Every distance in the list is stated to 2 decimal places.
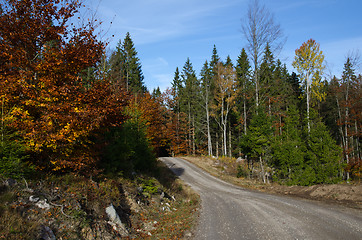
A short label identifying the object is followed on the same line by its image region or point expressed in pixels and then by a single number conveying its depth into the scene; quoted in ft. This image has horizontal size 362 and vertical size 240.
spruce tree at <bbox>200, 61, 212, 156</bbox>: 108.21
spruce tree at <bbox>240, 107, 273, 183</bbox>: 68.08
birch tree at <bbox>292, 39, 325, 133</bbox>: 81.41
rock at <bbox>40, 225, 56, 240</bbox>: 16.56
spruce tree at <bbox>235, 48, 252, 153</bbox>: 109.81
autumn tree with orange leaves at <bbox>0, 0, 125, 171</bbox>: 22.59
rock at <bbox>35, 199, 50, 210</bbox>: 19.12
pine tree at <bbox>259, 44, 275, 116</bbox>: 76.03
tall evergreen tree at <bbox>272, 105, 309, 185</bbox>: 63.00
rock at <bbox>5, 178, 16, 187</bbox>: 18.88
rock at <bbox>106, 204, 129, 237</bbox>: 23.47
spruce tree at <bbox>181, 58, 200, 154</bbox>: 138.95
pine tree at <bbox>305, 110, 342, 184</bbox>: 61.26
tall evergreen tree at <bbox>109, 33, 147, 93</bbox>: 143.84
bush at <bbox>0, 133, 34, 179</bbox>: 19.56
